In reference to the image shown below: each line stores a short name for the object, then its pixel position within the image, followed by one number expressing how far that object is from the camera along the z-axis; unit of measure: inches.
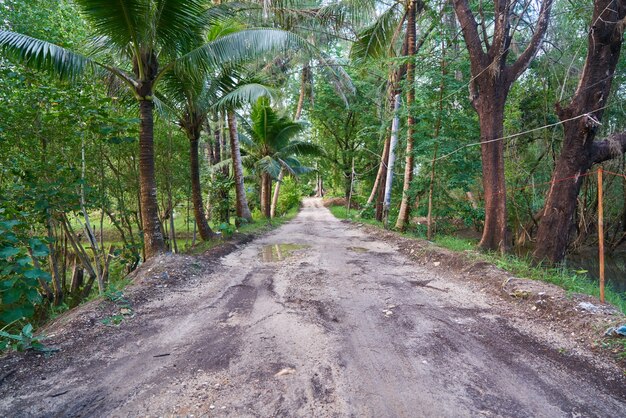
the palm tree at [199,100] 295.7
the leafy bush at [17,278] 106.4
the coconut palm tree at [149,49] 191.2
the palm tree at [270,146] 546.0
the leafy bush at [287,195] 1015.8
